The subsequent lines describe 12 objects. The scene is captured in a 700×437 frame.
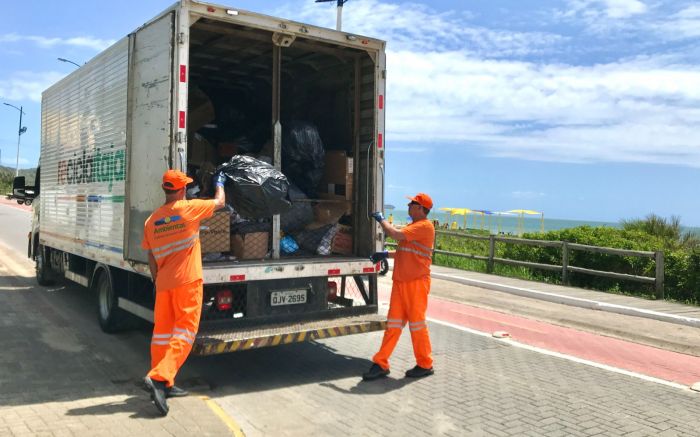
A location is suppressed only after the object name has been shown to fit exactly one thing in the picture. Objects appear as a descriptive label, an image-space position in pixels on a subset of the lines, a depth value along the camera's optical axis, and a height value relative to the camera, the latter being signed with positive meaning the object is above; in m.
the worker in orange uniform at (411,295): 5.95 -0.73
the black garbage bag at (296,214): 6.87 -0.01
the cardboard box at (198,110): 7.48 +1.18
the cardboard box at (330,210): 7.25 +0.05
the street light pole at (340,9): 18.59 +5.94
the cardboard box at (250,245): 6.25 -0.32
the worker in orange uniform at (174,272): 4.99 -0.49
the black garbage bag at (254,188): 5.84 +0.22
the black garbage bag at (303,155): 7.03 +0.64
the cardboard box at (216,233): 6.10 -0.21
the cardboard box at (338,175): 7.19 +0.45
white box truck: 5.71 +0.66
